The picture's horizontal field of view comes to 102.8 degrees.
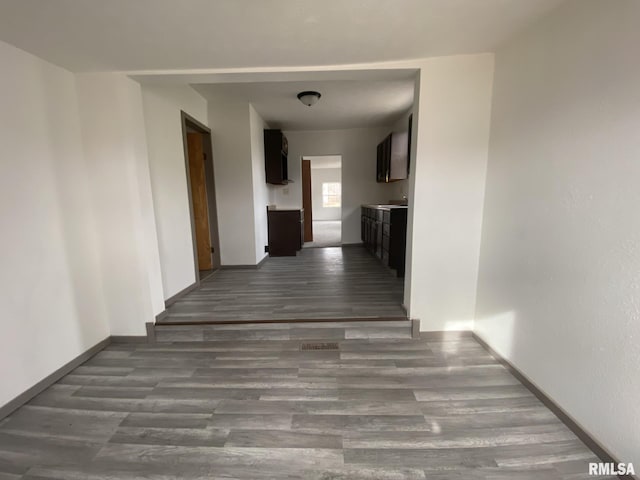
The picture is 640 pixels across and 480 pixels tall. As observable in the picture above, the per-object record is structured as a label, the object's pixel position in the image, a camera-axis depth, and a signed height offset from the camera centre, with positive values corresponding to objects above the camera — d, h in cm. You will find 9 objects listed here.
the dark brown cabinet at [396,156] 420 +72
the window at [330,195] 1262 +26
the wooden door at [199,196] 385 +9
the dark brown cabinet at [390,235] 355 -53
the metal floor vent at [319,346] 224 -128
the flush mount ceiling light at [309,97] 332 +135
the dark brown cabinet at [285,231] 482 -57
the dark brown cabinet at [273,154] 473 +86
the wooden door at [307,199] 653 +4
